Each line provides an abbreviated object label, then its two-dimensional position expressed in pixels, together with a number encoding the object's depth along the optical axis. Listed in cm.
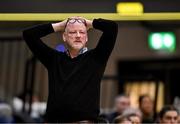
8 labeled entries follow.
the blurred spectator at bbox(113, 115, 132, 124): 1122
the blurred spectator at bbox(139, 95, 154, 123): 1470
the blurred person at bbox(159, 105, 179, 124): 1177
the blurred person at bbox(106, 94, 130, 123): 1416
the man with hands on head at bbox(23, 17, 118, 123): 825
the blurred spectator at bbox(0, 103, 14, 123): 1437
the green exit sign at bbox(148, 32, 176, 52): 1922
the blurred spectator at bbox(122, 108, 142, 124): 1124
